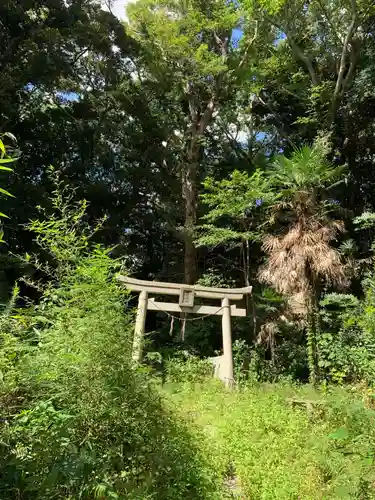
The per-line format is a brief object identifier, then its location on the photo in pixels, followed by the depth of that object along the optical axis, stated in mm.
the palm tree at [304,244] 7596
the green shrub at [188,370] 7516
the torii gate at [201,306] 7602
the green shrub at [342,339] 6965
